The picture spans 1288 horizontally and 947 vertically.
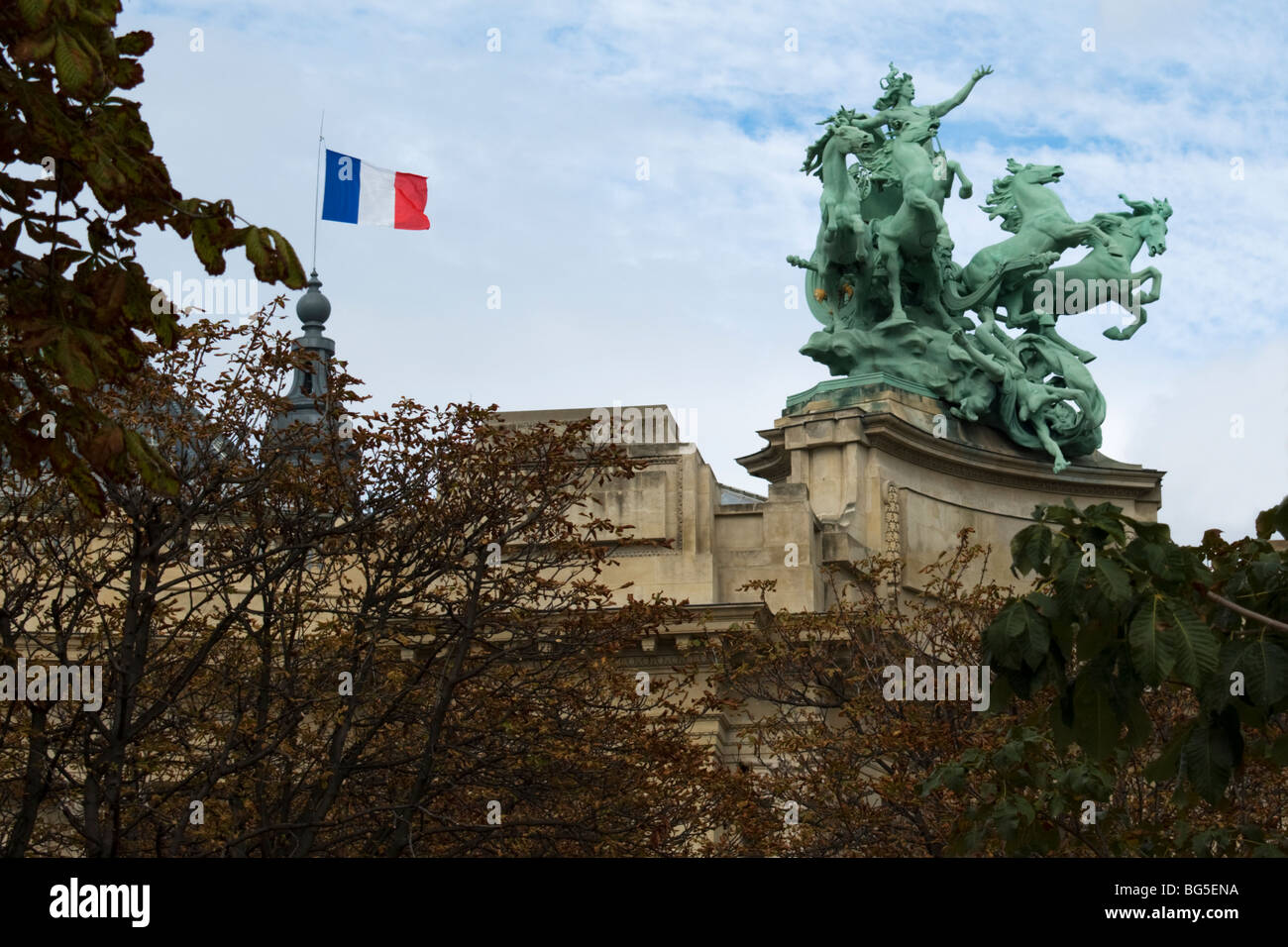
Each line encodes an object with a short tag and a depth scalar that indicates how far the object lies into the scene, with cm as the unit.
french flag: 3997
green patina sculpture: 4812
